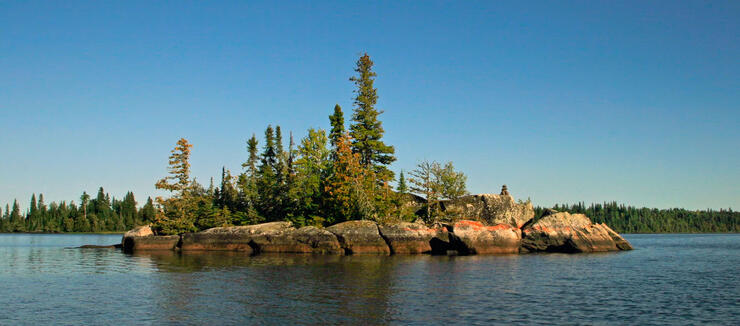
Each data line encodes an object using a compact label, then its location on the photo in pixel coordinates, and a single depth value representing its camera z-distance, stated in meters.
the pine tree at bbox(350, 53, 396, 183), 73.38
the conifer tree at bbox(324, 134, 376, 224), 61.00
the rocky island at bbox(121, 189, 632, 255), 54.59
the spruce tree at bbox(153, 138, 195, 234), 65.12
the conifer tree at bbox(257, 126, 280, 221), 72.56
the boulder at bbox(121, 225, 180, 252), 62.72
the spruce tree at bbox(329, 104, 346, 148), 77.69
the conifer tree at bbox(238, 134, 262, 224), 69.56
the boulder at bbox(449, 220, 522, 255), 54.12
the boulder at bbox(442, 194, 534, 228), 60.50
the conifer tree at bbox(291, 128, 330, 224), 67.47
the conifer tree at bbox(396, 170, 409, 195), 99.79
